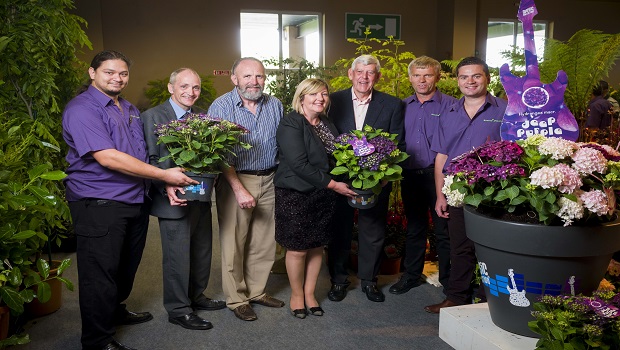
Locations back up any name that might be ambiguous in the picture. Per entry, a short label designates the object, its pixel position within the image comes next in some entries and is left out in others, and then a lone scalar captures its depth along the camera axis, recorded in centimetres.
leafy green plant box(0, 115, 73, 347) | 198
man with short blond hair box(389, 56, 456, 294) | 366
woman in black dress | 321
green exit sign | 988
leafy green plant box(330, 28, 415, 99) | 472
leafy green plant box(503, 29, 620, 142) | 388
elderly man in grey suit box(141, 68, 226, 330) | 307
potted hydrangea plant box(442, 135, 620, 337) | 213
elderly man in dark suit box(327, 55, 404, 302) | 358
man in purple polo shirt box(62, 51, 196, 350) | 272
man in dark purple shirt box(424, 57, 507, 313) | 319
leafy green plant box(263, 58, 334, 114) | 609
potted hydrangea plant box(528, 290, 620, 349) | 181
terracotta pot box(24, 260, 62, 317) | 341
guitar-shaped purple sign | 288
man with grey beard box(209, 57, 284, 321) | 327
